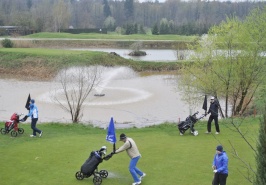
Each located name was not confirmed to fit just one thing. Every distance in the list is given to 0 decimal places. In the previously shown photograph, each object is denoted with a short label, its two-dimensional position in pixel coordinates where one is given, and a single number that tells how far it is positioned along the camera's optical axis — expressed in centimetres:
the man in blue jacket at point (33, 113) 1939
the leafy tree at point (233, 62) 2819
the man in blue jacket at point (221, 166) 1193
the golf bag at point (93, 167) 1331
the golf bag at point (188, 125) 2006
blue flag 1398
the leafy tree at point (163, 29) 12594
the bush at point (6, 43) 7094
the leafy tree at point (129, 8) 18462
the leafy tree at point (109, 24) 14749
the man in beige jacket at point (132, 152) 1297
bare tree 2946
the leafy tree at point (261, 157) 734
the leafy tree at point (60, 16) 12862
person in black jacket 1967
